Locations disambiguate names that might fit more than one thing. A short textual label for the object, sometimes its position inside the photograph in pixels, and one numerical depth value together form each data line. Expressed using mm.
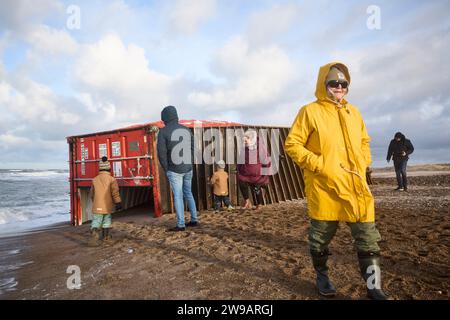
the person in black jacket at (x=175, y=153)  5336
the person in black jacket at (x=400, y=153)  9938
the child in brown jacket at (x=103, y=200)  5133
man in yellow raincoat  2393
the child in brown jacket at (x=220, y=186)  7469
